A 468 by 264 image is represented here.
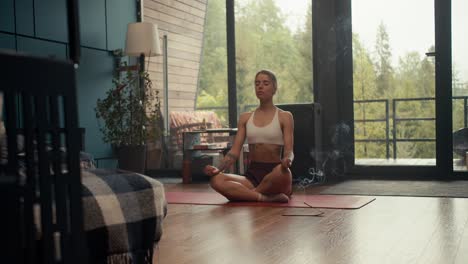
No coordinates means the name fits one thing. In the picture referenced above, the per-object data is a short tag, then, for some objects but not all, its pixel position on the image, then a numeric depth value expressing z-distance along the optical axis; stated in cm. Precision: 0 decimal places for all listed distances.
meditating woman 358
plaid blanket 135
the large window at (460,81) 471
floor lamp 521
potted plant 514
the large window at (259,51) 527
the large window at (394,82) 485
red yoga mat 347
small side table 502
